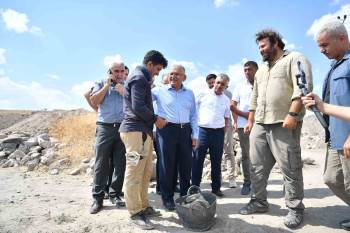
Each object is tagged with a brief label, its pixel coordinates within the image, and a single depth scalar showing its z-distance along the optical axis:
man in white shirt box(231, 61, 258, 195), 5.94
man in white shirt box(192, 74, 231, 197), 5.74
